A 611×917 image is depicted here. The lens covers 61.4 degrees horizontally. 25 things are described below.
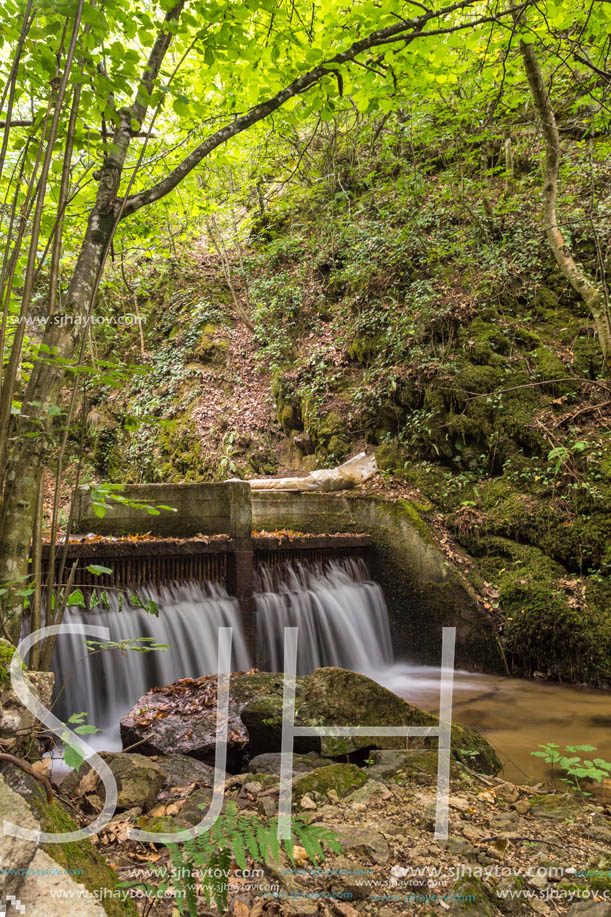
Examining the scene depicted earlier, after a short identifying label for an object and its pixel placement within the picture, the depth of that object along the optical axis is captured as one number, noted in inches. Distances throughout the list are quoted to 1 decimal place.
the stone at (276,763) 135.9
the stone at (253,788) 113.9
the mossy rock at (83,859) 48.8
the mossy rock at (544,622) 253.3
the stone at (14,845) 42.5
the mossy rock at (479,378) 348.5
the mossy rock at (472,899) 74.7
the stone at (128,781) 107.8
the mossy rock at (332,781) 115.2
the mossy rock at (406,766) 126.7
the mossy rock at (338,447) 435.8
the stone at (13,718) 59.1
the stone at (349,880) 77.9
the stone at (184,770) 129.6
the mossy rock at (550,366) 327.9
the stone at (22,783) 51.9
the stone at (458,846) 89.5
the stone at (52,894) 43.2
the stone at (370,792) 112.7
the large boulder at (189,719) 155.1
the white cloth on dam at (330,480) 383.9
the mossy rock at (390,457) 387.5
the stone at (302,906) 72.7
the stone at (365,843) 86.9
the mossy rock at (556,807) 110.3
